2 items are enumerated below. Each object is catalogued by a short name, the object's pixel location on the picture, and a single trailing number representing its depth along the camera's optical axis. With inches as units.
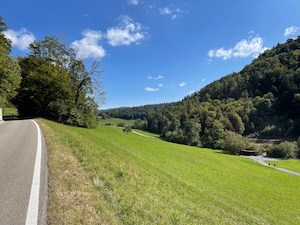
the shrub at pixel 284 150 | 3063.5
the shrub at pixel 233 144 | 3213.6
